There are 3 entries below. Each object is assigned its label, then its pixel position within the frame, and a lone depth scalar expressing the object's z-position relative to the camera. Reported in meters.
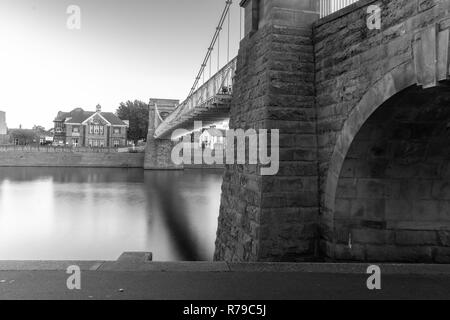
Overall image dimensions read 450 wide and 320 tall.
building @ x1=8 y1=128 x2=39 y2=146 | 82.75
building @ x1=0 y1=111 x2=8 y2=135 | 84.62
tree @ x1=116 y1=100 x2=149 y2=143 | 65.69
